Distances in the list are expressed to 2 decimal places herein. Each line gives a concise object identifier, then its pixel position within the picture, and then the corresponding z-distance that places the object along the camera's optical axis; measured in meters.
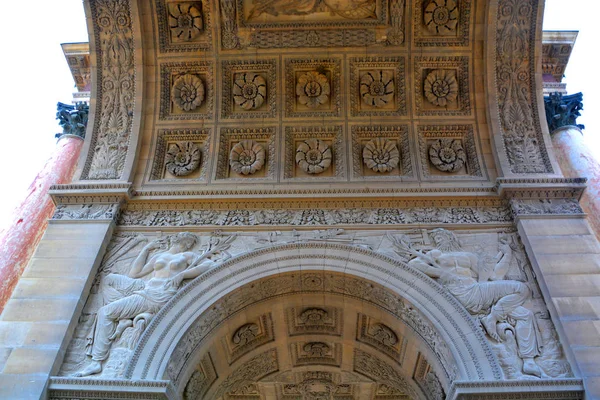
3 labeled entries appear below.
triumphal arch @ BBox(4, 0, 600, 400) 10.12
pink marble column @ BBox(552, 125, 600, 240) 12.72
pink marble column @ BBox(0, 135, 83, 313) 11.66
